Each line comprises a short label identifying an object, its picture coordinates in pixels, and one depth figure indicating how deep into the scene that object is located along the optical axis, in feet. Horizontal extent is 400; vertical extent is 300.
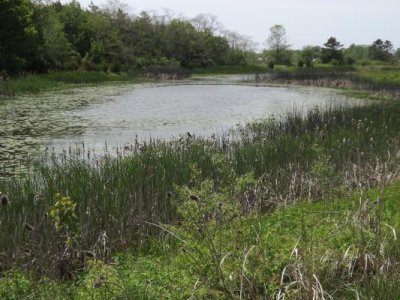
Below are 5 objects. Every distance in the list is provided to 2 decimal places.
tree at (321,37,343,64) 255.09
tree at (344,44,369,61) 297.43
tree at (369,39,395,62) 265.75
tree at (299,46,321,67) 238.48
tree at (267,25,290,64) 306.94
